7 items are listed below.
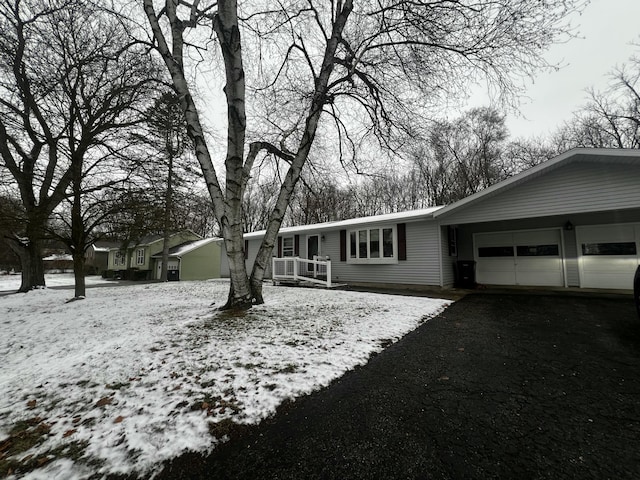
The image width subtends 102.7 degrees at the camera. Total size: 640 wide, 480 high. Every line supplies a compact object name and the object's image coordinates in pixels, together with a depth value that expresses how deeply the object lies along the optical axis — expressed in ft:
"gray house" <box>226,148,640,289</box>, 21.97
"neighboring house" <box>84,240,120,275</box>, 113.19
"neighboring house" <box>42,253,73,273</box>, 111.45
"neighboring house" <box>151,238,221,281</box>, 72.08
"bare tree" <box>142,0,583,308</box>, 17.10
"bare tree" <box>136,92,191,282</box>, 24.57
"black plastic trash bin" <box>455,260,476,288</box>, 29.84
